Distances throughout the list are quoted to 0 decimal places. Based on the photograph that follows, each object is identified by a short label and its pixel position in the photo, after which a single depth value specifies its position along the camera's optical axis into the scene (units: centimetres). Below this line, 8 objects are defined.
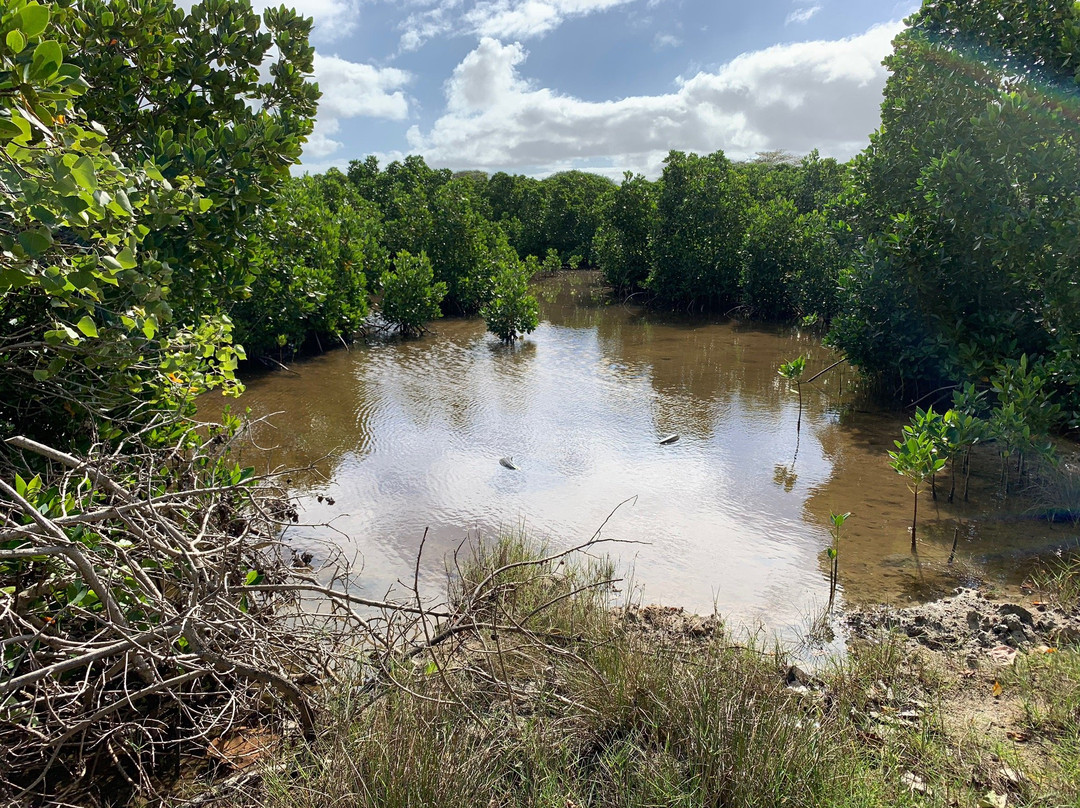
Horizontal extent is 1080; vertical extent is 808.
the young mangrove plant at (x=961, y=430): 550
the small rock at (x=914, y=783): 251
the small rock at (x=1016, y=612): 410
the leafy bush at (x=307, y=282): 1126
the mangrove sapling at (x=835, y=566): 459
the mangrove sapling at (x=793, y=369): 808
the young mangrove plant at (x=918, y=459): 528
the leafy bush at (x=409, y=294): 1462
